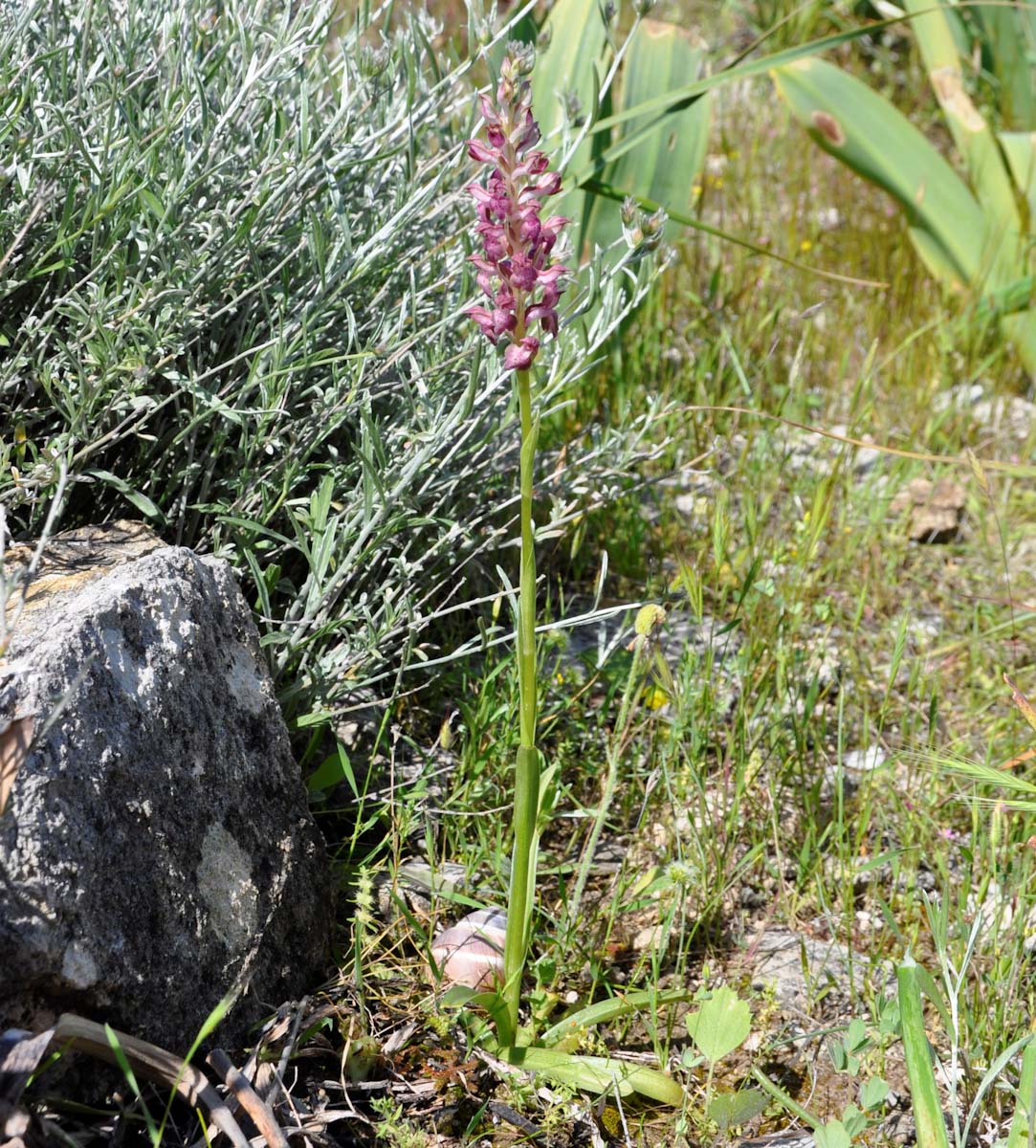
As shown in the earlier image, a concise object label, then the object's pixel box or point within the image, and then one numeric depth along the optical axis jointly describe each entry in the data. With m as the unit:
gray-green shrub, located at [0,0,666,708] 1.33
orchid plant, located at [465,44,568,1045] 1.20
